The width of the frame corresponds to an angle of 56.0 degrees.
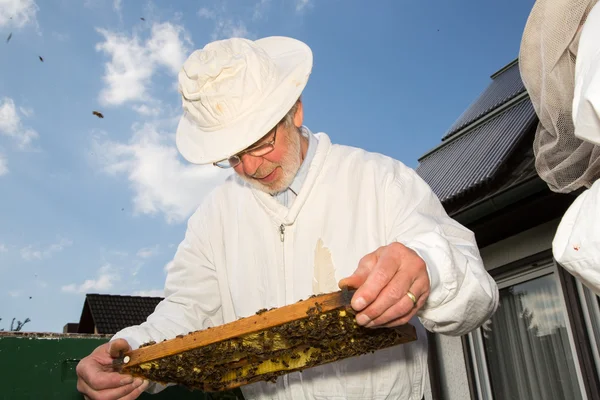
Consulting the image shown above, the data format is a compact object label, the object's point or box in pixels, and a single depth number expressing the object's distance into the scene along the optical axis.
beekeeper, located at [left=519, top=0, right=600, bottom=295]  1.11
